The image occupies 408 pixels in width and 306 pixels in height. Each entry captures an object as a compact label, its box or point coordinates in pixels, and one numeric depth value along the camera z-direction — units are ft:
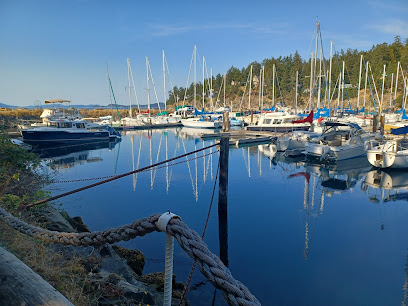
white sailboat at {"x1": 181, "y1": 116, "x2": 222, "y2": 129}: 162.53
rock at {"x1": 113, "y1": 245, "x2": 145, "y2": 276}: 24.77
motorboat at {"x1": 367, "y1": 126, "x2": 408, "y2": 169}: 61.52
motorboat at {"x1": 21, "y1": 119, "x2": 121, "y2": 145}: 103.76
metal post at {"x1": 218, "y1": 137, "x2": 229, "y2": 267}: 27.27
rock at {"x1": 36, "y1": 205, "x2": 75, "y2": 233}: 23.06
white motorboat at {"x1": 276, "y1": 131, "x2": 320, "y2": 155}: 84.94
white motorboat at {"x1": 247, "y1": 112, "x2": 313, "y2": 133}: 126.52
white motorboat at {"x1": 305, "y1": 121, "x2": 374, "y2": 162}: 72.09
